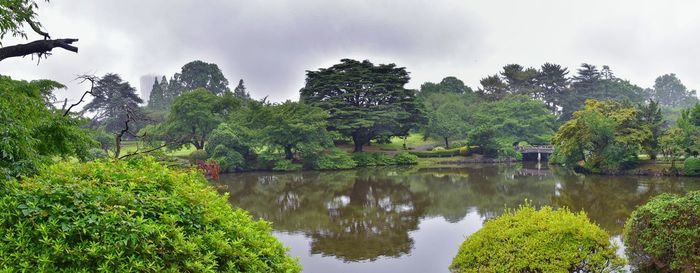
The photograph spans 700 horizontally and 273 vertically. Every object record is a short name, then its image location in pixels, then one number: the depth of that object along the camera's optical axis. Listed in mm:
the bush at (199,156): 32688
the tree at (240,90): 71206
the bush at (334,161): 34062
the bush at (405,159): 38125
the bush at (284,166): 33125
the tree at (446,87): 65625
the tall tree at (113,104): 47000
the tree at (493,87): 60719
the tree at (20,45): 6105
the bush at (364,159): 36656
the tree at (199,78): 69188
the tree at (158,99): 67750
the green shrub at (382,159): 37500
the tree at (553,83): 60344
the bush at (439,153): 41438
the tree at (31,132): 4367
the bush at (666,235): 6215
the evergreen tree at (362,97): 38750
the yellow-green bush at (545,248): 6586
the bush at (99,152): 28622
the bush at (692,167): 24984
